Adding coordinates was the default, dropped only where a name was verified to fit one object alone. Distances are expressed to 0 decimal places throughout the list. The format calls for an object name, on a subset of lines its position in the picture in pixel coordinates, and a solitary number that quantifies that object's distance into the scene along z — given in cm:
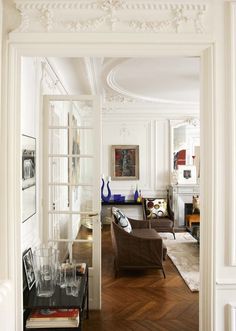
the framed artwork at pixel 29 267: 225
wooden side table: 630
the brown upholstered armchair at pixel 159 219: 555
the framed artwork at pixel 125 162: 696
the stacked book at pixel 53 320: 197
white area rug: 380
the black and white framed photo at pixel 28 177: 232
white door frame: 171
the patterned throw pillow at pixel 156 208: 619
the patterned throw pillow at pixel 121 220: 416
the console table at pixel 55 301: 201
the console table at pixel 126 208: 671
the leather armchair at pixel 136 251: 377
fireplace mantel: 657
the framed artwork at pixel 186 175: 673
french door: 290
